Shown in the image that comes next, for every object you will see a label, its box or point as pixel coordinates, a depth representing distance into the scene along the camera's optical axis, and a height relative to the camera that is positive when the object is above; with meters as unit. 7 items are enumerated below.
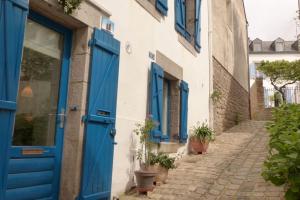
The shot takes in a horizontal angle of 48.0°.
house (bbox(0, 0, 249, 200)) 3.34 +0.59
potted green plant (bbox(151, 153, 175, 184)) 5.52 -0.38
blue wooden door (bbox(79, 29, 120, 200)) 4.17 +0.28
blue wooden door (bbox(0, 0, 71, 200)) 3.13 +0.40
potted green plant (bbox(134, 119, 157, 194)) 5.00 -0.28
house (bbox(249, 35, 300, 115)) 33.22 +9.57
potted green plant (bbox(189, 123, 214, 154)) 7.88 +0.08
